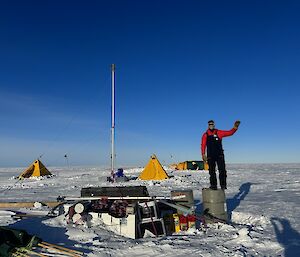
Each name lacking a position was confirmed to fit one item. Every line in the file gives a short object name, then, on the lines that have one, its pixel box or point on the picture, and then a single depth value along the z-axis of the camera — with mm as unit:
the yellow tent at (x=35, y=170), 24669
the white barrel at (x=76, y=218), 6277
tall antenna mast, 17359
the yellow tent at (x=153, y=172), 20016
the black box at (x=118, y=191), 7223
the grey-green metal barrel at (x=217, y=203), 6977
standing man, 7988
